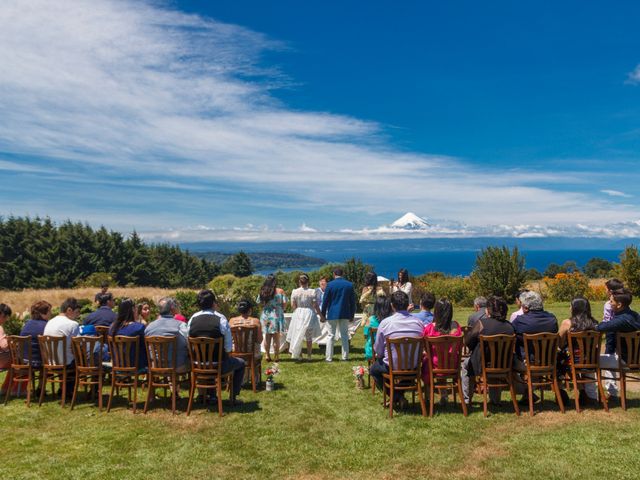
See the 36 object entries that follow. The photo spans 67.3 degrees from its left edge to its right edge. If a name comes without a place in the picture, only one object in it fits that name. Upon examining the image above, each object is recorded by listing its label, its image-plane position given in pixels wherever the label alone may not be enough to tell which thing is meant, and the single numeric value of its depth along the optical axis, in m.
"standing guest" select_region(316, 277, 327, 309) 11.37
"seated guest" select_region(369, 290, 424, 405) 6.68
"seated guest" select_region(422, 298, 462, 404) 6.62
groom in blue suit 10.34
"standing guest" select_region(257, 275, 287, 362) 10.08
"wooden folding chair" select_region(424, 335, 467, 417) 6.36
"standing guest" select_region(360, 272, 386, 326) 10.30
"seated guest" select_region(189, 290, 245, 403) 6.70
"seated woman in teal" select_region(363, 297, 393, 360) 8.39
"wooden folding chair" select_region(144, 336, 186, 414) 6.57
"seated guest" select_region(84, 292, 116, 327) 8.22
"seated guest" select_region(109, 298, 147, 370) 6.95
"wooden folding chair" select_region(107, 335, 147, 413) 6.73
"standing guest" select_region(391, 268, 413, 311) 10.87
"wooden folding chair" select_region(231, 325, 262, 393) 7.73
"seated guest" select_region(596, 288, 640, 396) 6.48
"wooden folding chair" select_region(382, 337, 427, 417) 6.39
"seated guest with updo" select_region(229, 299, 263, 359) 7.86
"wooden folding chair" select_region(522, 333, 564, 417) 6.32
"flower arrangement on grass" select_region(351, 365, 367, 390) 8.01
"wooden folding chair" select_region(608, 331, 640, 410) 6.43
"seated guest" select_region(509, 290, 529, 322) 6.88
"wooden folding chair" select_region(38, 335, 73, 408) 7.05
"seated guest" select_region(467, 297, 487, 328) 7.39
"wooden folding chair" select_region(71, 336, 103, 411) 6.88
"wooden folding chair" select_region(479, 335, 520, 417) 6.28
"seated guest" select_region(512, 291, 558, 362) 6.47
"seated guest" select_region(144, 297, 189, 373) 6.77
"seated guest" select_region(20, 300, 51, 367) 7.41
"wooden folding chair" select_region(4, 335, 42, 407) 7.26
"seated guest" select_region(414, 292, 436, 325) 7.59
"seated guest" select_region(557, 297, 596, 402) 6.55
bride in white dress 10.66
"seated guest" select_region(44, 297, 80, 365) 7.27
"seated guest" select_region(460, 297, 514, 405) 6.40
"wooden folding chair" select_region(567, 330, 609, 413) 6.36
